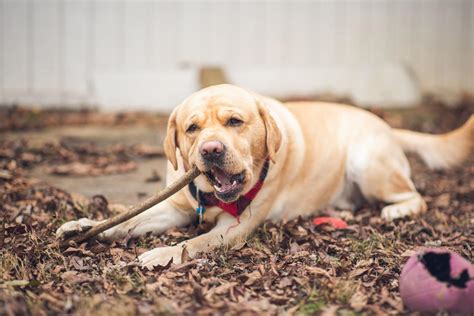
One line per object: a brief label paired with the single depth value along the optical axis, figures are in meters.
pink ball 2.68
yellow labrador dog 3.67
